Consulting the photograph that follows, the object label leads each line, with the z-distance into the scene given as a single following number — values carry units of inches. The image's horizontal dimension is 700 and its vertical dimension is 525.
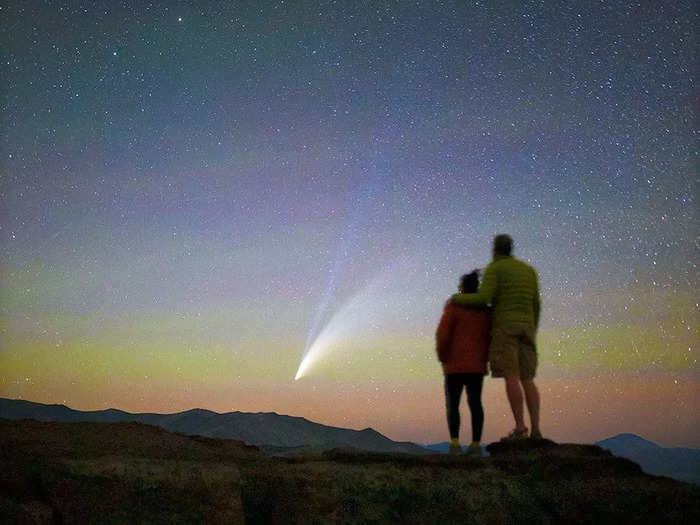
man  272.4
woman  277.0
